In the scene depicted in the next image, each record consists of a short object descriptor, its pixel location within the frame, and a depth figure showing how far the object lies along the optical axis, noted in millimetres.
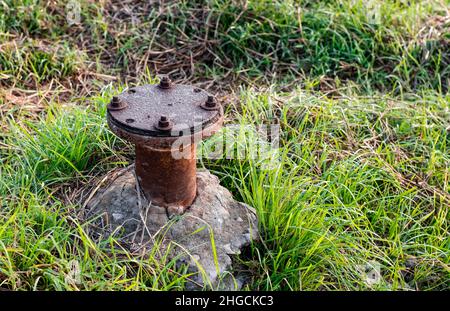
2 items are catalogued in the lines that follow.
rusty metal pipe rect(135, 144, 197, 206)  2285
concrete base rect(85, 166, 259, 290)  2295
